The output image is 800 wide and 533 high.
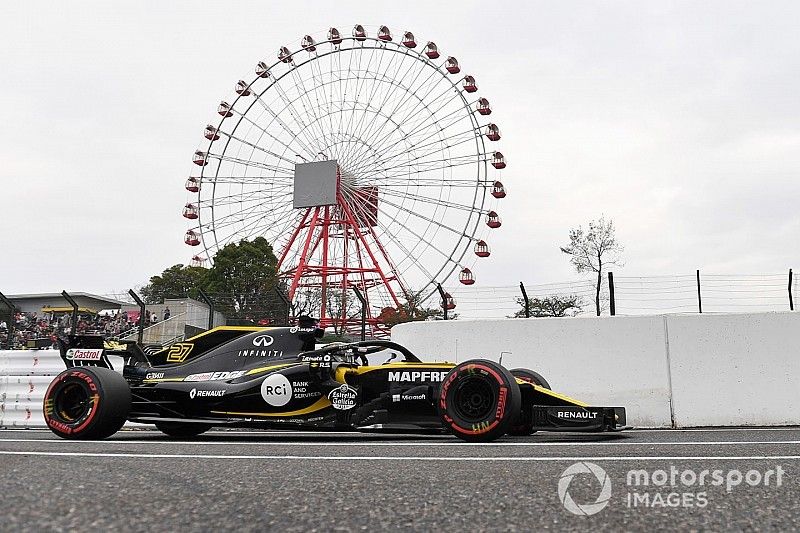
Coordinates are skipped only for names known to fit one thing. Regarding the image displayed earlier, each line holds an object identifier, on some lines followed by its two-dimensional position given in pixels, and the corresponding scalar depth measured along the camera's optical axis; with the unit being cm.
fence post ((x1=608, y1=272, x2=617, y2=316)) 1024
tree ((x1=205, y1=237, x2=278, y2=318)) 4047
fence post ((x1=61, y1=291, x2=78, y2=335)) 1047
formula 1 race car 583
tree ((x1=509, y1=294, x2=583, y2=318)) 2177
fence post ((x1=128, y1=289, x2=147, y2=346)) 1059
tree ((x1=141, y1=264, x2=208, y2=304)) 5394
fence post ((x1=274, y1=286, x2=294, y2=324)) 1157
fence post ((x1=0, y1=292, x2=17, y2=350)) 1057
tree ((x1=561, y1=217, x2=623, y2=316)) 3203
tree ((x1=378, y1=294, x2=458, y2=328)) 1564
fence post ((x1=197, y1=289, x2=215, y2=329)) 1119
